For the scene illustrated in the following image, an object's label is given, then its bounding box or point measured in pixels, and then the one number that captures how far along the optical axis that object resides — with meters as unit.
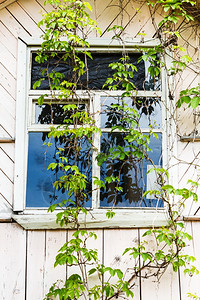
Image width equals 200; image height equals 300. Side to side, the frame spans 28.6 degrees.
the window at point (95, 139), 3.07
